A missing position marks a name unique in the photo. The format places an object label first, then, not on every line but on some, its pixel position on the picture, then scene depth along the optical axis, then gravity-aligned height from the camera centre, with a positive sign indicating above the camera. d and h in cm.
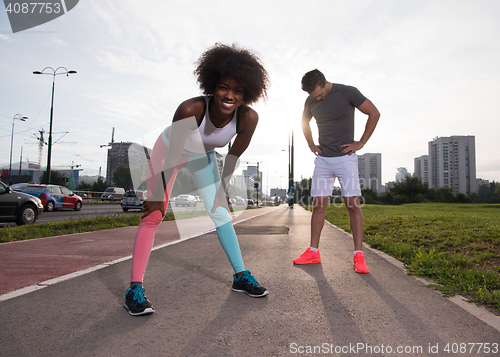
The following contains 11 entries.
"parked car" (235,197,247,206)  5134 -131
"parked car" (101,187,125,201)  3585 -53
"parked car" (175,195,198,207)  3375 -84
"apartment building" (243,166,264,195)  14050 +1114
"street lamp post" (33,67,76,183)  2186 +531
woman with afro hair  240 +40
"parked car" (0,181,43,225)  872 -55
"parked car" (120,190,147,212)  1941 -68
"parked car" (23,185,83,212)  1647 -47
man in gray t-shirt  374 +63
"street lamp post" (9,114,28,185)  3403 +741
